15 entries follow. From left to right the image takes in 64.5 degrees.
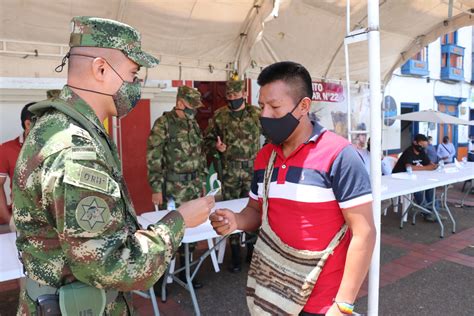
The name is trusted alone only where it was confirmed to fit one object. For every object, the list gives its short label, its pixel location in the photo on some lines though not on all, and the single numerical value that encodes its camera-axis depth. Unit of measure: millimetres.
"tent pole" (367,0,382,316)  1961
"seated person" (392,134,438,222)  6582
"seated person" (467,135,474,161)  10942
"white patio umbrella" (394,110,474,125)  8031
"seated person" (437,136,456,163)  9932
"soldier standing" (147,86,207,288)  3729
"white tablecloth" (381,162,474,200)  4532
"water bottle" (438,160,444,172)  6147
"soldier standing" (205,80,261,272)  4281
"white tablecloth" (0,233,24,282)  2108
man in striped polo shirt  1377
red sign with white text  6360
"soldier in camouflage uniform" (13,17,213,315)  1008
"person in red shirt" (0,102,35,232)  3322
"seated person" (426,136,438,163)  8664
